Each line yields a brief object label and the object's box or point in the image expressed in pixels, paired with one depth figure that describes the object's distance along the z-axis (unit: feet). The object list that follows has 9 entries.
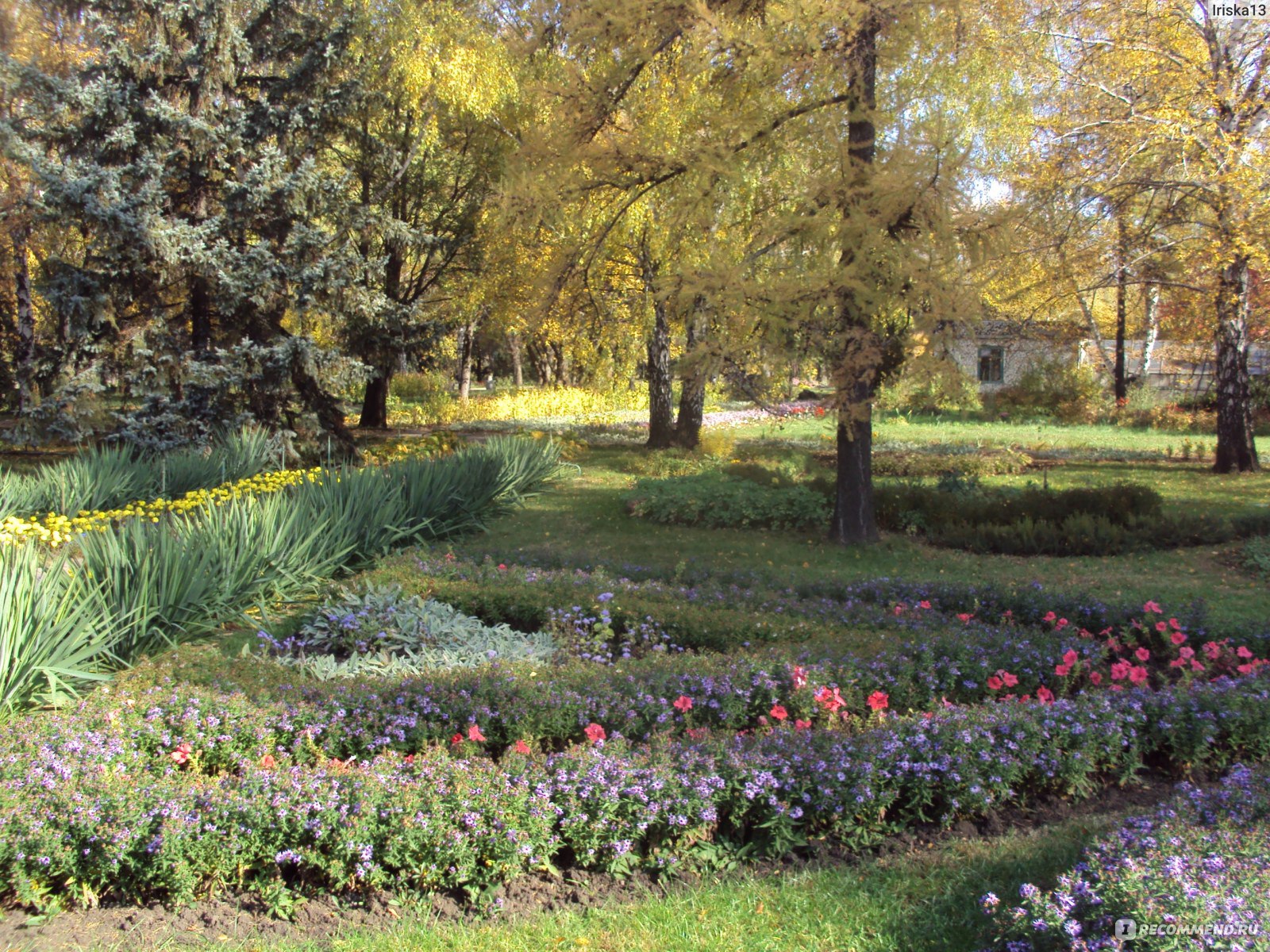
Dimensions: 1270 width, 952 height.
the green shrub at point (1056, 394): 78.74
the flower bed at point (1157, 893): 7.29
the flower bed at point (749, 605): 17.57
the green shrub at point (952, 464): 43.19
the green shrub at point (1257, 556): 24.34
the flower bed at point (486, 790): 9.84
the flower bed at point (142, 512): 20.40
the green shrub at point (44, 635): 13.42
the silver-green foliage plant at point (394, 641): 16.80
